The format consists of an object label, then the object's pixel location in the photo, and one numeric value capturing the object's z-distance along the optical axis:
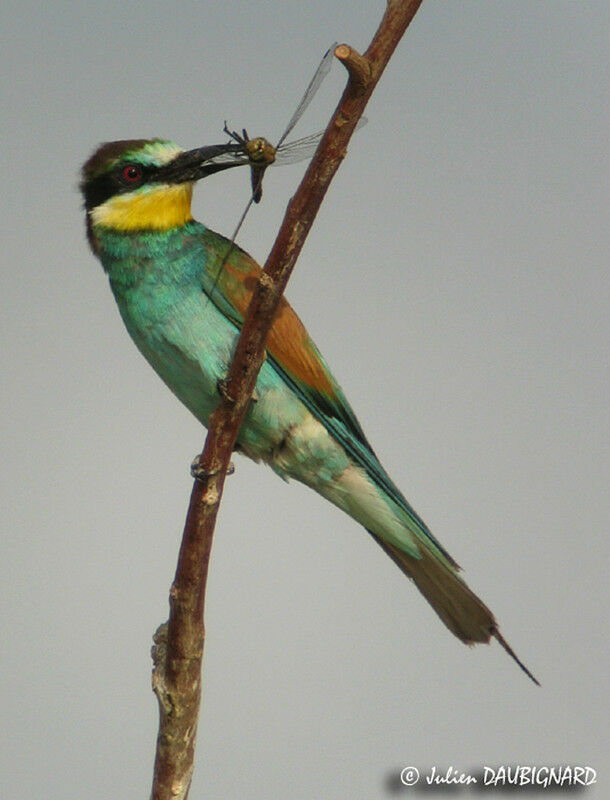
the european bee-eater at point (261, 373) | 6.59
